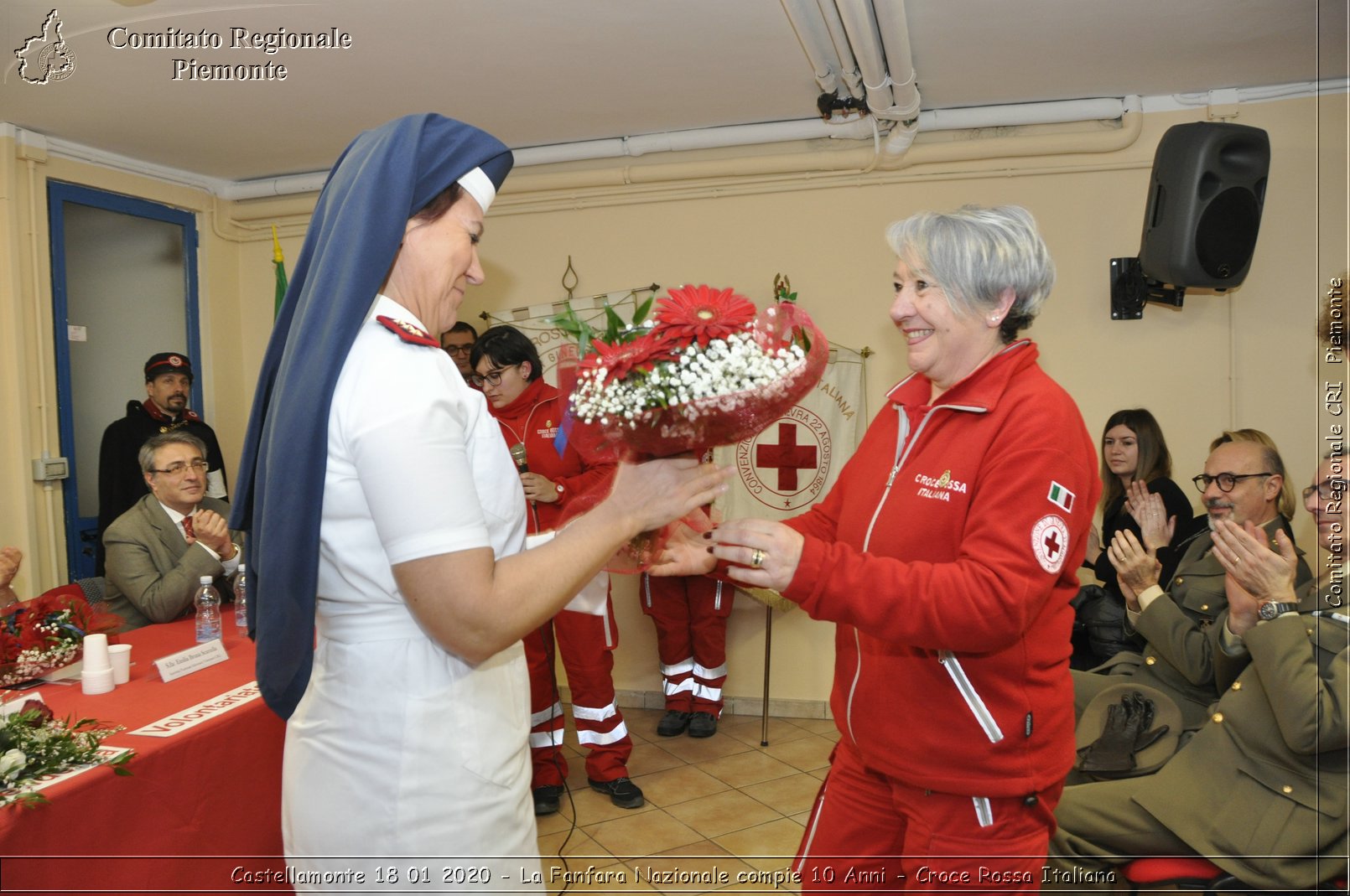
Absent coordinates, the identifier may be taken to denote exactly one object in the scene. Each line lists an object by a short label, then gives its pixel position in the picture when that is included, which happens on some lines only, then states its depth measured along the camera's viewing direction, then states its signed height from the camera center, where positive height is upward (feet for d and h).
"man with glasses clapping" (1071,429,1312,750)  9.64 -2.21
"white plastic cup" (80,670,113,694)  7.83 -2.16
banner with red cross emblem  15.92 -0.78
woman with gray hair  5.09 -1.01
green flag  15.66 +2.46
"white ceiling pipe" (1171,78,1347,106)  13.85 +4.27
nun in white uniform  3.85 -0.59
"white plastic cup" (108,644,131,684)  8.09 -2.08
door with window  17.57 +2.18
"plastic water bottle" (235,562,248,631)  10.13 -2.08
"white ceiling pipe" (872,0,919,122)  10.59 +4.18
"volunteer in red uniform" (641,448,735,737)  15.39 -3.96
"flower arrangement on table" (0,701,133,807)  5.71 -2.12
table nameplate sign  8.16 -2.17
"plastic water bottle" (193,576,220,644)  9.53 -2.02
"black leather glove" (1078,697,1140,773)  9.05 -3.43
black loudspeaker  11.84 +2.30
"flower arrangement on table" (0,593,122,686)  7.89 -1.84
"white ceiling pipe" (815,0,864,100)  10.69 +4.30
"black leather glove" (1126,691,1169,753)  9.11 -3.28
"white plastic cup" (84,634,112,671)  7.83 -1.93
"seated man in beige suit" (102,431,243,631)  10.50 -1.43
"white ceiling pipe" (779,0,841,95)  10.81 +4.37
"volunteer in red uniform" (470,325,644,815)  12.66 -3.16
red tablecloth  5.75 -2.64
